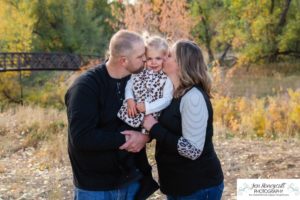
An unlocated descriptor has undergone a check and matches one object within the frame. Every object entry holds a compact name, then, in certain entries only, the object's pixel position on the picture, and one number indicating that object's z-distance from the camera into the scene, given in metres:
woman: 2.70
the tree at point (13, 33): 25.12
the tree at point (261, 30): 29.17
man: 2.65
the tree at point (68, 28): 31.17
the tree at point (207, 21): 32.12
